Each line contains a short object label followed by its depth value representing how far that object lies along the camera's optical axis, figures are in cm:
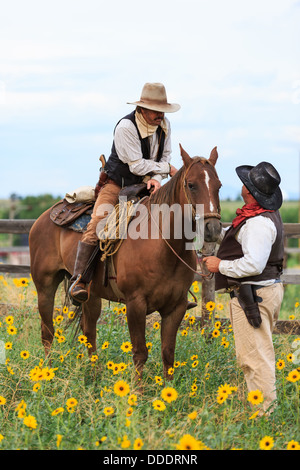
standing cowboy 930
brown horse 961
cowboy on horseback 1135
